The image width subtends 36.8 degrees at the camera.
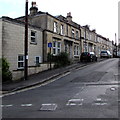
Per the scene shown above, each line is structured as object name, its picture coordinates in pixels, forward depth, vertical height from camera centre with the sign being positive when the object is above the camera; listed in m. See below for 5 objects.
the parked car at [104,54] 44.75 +1.41
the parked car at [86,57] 29.31 +0.45
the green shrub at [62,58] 23.08 +0.23
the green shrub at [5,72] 14.60 -1.00
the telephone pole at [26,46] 15.21 +1.17
